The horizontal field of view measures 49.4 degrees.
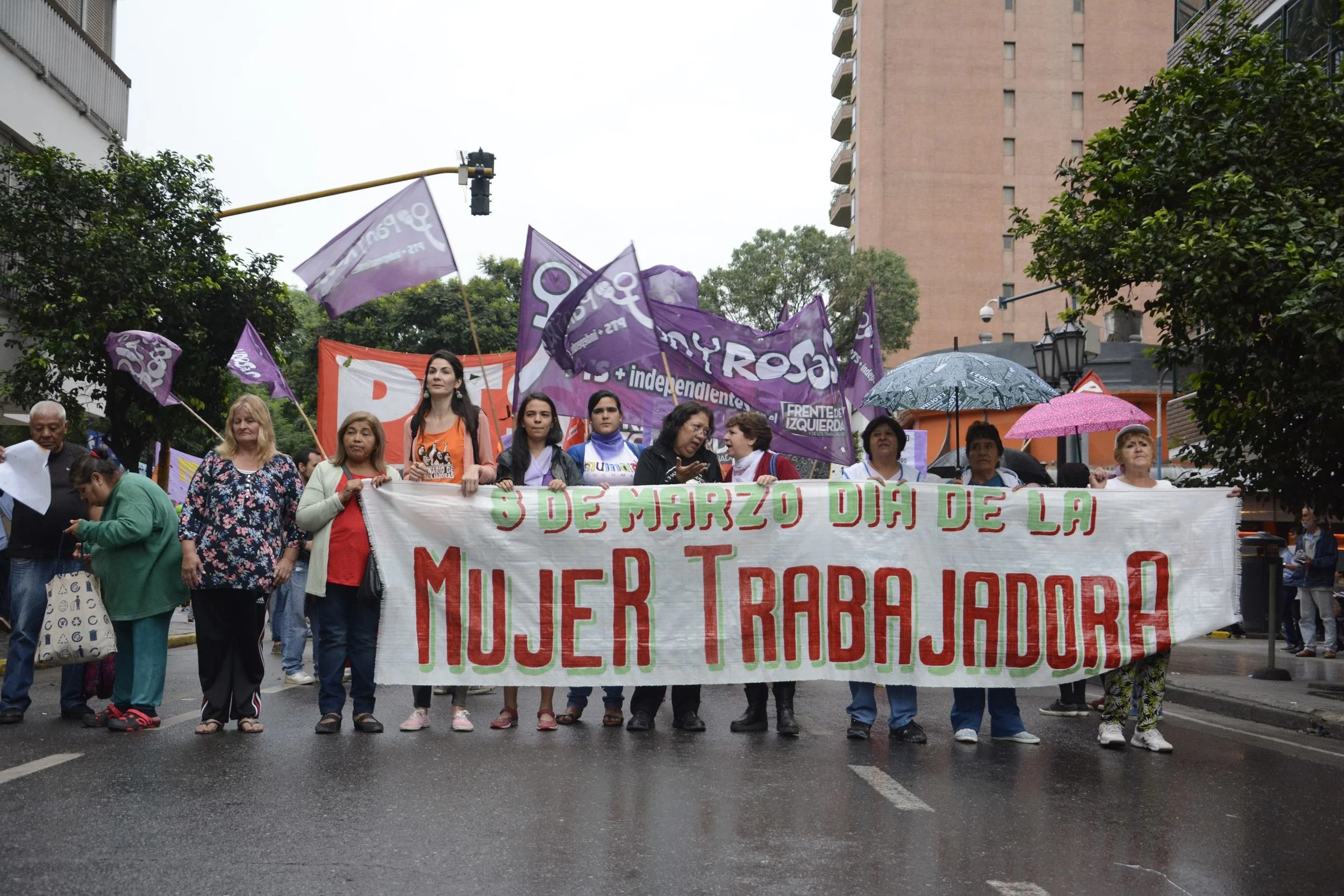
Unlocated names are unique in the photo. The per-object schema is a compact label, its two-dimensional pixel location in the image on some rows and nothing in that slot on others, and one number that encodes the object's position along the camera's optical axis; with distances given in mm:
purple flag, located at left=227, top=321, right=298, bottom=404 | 16594
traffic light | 17234
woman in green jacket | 8047
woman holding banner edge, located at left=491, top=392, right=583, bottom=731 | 8484
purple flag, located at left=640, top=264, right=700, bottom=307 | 16203
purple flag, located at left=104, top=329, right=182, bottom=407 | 16031
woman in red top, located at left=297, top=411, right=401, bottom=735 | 7965
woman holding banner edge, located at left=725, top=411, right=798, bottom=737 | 9078
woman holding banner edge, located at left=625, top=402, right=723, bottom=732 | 8438
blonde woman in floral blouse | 7816
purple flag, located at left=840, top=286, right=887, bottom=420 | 15789
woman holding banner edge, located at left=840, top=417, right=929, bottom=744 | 8203
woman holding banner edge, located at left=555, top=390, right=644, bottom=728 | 8625
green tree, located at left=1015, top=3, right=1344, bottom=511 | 10633
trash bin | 21156
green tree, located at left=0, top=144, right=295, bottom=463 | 19641
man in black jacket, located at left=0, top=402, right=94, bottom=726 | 8570
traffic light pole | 16516
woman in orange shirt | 8352
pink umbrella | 11219
